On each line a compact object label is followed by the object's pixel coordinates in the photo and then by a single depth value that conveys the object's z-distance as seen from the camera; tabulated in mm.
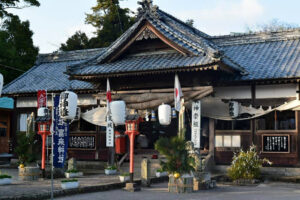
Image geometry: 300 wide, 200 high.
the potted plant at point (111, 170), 19734
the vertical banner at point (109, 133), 19984
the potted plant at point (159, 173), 18359
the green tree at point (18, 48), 34159
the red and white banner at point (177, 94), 17070
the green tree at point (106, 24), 43156
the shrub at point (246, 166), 16641
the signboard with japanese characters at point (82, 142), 22922
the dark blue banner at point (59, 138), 13414
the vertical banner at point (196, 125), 17703
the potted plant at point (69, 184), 14242
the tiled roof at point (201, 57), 17797
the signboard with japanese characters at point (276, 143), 17719
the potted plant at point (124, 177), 16531
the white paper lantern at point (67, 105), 13367
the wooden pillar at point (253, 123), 18469
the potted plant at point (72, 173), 18239
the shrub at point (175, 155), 13766
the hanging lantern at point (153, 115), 18859
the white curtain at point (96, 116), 21359
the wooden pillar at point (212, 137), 19219
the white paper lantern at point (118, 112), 15188
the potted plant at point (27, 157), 17266
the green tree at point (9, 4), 29188
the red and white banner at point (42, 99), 21469
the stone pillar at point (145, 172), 15961
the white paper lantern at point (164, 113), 16922
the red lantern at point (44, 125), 18047
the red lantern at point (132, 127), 15297
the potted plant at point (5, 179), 15619
